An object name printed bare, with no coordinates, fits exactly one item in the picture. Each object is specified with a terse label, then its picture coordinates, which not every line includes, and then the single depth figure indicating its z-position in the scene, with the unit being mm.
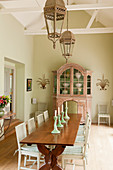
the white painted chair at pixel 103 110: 8119
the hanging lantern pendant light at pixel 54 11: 2379
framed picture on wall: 7964
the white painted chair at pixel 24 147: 3346
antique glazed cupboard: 7672
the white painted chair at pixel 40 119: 4452
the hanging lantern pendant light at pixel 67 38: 3800
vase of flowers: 4051
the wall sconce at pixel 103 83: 8149
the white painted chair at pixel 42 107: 8484
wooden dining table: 2937
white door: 7184
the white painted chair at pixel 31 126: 3908
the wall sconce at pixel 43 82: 8547
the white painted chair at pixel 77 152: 3188
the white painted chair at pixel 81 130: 4664
